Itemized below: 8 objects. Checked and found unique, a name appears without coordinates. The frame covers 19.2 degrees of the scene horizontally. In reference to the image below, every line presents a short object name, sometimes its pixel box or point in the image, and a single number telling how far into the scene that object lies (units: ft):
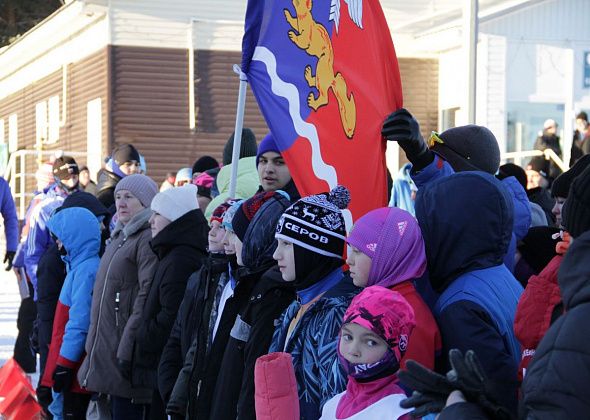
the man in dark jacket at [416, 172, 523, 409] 18.67
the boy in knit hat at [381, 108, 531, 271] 23.06
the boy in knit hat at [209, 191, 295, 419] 23.99
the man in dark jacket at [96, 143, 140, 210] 56.63
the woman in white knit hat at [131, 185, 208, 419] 33.16
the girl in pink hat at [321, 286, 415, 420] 17.77
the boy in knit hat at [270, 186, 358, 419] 20.64
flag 26.64
